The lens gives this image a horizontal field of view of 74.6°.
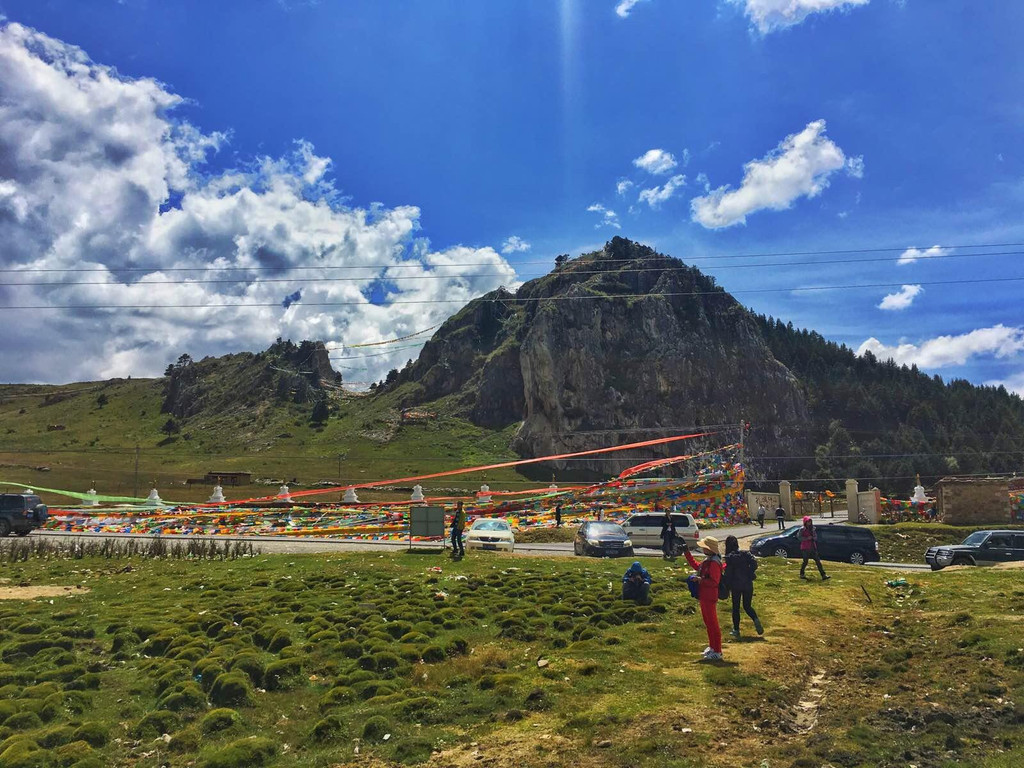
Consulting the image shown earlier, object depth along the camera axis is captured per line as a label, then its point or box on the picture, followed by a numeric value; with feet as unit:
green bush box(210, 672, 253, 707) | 27.17
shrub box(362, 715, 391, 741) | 23.43
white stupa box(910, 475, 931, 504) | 148.78
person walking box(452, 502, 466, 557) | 74.43
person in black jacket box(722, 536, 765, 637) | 36.04
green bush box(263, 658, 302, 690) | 29.35
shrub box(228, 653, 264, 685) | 29.84
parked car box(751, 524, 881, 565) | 84.48
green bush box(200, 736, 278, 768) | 21.68
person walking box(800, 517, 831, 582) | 59.11
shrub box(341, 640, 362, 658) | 33.24
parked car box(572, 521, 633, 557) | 79.77
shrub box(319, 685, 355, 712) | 26.89
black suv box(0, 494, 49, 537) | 111.96
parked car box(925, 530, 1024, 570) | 78.02
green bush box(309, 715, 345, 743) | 23.70
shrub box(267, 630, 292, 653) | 34.47
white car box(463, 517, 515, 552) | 87.71
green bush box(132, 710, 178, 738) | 24.43
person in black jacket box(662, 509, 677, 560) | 78.79
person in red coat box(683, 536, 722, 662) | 31.04
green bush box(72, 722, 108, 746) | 23.40
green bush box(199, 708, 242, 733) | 24.59
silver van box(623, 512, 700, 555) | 87.71
